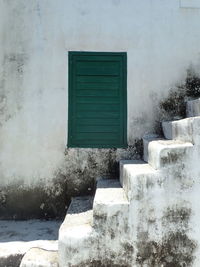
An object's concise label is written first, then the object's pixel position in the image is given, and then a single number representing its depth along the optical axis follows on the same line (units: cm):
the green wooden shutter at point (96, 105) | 451
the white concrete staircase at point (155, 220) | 300
